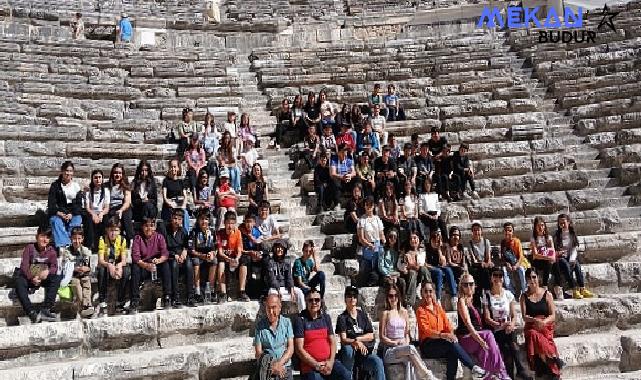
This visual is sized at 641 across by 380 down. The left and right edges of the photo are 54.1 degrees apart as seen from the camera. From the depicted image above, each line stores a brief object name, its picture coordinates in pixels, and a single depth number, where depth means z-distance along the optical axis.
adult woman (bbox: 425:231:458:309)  7.30
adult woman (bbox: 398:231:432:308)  7.17
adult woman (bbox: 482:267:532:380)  6.32
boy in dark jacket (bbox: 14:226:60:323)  6.37
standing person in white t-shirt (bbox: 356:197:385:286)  7.54
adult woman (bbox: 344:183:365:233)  8.36
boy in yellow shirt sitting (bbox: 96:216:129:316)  6.74
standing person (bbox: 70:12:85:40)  17.91
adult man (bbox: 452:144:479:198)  9.61
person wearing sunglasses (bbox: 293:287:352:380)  5.78
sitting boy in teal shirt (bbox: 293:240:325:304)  7.02
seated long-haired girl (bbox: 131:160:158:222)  7.97
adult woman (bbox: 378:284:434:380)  5.94
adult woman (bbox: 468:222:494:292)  7.43
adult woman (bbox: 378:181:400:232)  8.21
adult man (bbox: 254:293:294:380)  5.67
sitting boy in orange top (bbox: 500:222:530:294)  7.43
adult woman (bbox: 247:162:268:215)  8.68
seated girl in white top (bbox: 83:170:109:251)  7.59
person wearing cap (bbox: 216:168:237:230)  8.48
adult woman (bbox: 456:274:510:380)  6.15
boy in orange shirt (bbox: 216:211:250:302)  7.05
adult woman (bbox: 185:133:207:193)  9.02
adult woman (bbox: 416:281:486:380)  6.13
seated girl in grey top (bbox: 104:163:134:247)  7.72
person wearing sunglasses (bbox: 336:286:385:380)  5.91
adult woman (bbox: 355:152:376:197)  9.10
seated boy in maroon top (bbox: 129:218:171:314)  6.79
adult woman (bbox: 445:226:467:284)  7.55
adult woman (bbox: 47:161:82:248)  7.33
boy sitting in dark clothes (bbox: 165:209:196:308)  6.87
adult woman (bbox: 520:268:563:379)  6.20
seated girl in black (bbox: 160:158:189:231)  8.19
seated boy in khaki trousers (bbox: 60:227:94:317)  6.69
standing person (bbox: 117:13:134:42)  17.97
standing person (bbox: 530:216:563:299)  7.64
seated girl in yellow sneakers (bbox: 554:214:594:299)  7.61
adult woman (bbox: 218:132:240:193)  9.35
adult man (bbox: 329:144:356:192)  9.33
